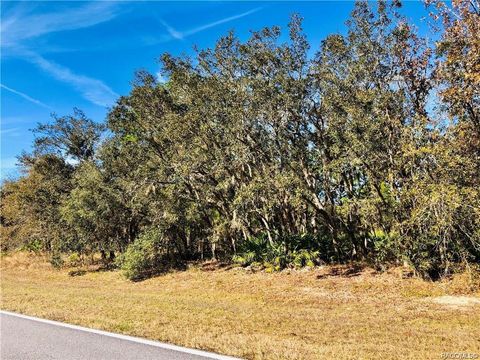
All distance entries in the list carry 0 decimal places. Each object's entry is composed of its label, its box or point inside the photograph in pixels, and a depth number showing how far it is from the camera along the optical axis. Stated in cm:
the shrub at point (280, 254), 1841
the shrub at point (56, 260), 2591
